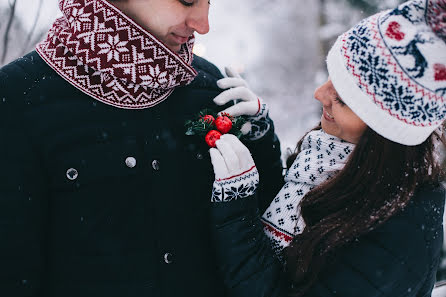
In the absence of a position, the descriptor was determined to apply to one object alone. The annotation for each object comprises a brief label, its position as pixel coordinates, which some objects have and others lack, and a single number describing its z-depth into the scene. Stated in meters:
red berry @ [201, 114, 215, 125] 1.27
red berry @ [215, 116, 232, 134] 1.30
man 1.04
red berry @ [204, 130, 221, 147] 1.26
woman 1.14
